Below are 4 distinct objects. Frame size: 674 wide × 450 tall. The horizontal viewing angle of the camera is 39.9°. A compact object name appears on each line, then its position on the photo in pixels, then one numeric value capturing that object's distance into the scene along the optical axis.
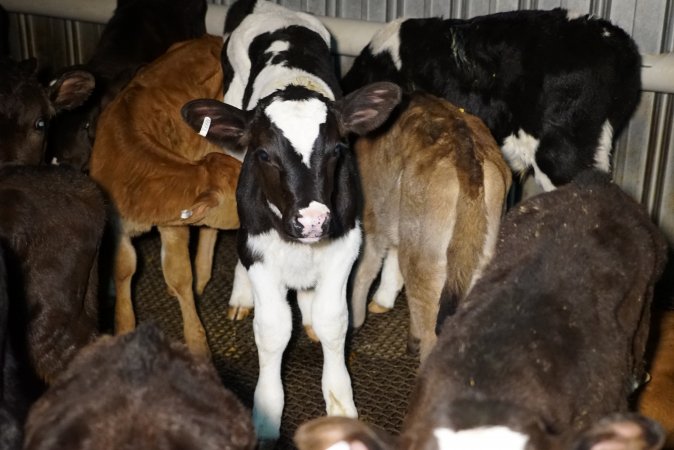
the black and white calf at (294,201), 4.47
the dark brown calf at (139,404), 2.25
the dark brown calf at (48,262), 4.09
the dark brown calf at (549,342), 2.83
